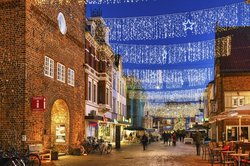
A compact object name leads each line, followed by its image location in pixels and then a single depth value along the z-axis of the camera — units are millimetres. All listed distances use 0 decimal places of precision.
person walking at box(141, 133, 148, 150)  38688
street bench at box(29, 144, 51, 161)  21097
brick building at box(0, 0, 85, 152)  21500
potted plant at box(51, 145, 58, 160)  24188
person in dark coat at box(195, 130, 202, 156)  30872
